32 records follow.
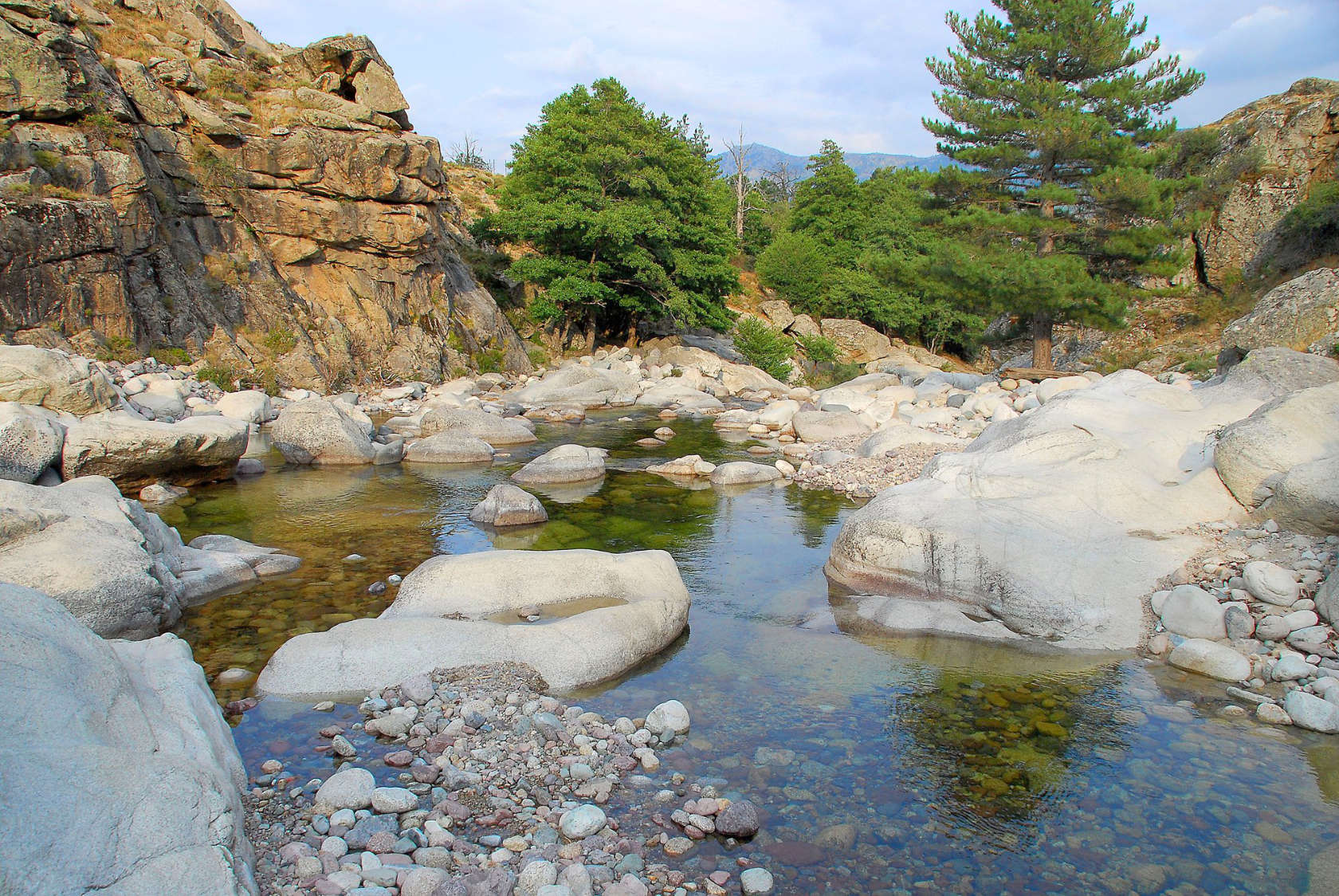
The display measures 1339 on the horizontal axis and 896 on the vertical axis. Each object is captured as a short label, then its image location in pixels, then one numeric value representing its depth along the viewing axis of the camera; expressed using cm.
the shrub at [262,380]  2344
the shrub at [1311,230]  2356
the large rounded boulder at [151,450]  1169
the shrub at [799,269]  4534
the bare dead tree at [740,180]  5481
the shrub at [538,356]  3362
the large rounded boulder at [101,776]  329
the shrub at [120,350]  2103
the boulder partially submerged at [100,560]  709
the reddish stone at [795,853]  484
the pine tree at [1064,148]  2173
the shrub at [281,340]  2530
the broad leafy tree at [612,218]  3164
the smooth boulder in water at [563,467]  1514
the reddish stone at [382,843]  462
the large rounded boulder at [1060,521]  836
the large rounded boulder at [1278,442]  904
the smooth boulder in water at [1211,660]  717
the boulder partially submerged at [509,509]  1228
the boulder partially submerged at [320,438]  1609
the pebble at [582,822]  489
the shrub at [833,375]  3341
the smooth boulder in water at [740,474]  1566
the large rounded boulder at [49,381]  1220
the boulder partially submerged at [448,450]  1686
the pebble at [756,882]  454
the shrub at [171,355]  2243
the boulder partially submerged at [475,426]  1923
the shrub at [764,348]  3359
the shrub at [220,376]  2225
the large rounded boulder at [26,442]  1049
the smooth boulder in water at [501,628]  679
